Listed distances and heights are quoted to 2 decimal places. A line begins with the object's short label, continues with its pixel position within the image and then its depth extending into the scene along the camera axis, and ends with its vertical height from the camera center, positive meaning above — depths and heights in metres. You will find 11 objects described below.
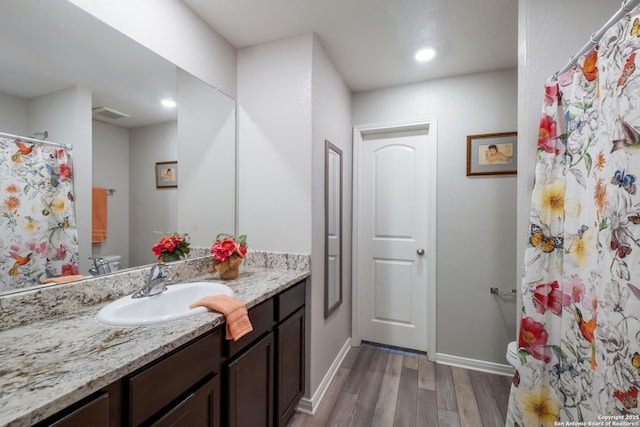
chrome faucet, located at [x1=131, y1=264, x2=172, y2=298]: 1.23 -0.34
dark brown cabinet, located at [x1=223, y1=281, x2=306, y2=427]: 1.15 -0.76
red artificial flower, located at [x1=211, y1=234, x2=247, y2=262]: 1.56 -0.22
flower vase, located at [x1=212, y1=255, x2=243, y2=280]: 1.58 -0.32
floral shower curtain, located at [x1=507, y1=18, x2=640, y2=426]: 0.80 -0.14
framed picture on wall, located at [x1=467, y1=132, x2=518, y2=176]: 2.18 +0.48
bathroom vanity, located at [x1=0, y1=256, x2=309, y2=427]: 0.62 -0.45
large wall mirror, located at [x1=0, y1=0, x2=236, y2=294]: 1.01 +0.43
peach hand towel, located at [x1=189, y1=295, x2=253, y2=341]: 1.06 -0.40
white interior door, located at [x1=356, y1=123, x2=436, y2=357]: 2.51 -0.25
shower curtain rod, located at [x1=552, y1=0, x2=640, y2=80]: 0.83 +0.63
